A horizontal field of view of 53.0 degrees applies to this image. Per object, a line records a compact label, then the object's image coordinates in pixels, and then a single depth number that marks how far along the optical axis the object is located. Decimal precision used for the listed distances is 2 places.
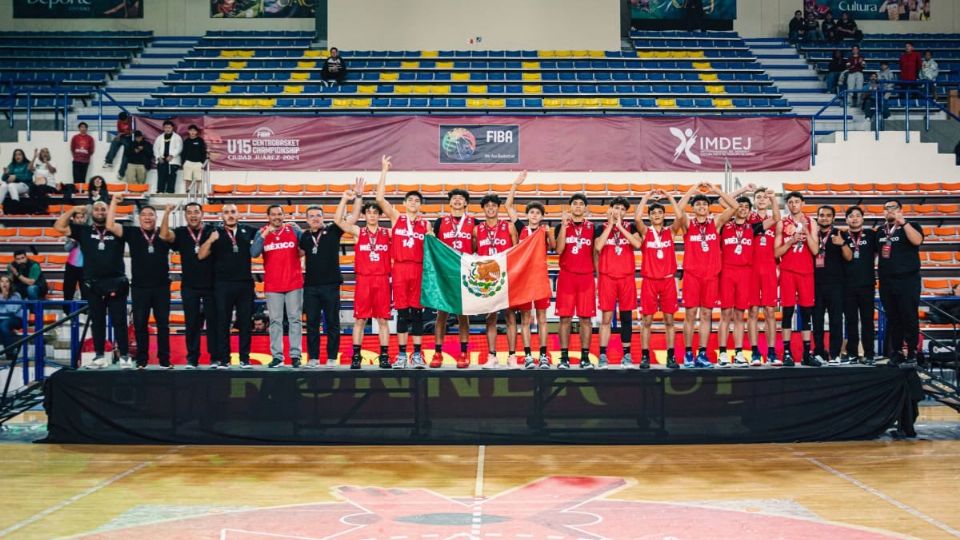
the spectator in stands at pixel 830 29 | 25.45
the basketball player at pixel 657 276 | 10.21
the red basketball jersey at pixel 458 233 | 10.51
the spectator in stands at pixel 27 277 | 14.63
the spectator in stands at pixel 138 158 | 18.27
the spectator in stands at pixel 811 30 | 25.75
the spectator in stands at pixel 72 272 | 13.55
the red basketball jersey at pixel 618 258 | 10.21
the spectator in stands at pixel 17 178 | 17.53
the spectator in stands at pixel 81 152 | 18.45
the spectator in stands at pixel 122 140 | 18.39
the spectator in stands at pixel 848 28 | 25.30
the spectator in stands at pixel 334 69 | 22.58
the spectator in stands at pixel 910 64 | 22.23
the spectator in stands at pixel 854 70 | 21.86
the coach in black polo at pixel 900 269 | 10.64
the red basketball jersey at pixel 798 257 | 10.39
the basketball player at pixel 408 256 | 10.16
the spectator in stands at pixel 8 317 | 13.13
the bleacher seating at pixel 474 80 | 21.86
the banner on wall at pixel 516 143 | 19.06
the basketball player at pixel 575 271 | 10.18
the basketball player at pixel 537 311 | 10.18
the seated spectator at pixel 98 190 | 16.16
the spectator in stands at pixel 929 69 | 22.72
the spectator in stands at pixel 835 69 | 22.81
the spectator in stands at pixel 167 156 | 18.02
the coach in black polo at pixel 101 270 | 10.24
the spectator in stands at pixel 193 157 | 17.83
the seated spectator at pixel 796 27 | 25.81
